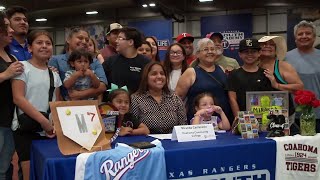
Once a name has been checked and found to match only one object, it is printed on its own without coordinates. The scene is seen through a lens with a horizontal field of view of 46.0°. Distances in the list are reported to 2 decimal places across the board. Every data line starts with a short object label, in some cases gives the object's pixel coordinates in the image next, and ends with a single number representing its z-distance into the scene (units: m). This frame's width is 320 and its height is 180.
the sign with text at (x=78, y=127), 1.90
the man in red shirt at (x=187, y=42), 4.20
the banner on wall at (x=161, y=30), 10.72
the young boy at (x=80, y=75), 2.75
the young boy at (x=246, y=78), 2.93
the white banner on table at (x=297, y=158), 2.28
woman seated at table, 2.71
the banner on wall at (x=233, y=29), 10.06
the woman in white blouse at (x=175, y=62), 3.58
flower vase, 2.44
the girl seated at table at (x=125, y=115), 2.54
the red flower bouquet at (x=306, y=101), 2.43
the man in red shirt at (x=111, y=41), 3.86
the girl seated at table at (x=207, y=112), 2.69
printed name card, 2.27
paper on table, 2.43
